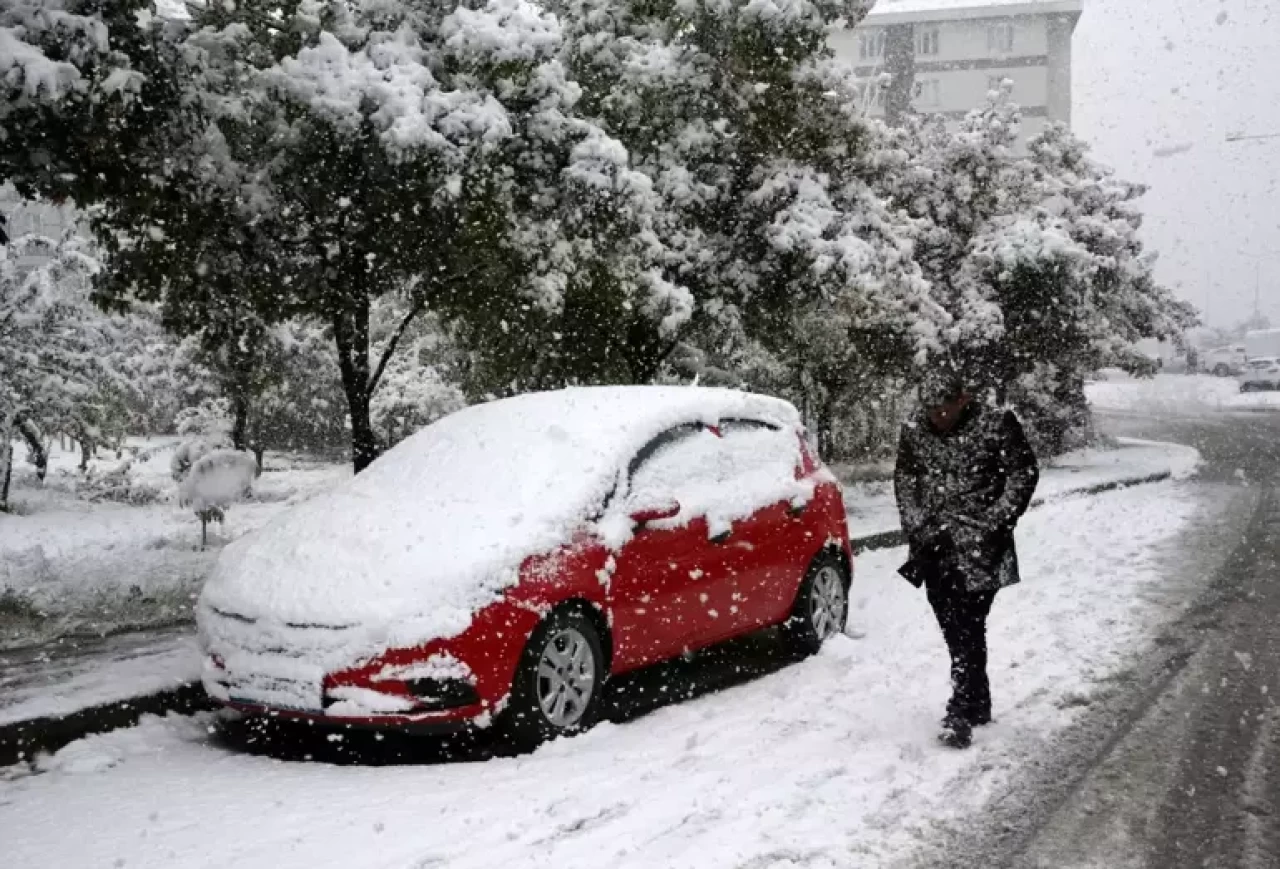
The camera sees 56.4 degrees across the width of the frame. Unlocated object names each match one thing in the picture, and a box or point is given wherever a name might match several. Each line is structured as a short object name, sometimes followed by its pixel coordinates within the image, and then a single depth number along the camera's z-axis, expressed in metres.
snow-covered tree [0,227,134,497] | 15.70
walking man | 5.67
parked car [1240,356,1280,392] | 51.16
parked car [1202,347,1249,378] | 67.00
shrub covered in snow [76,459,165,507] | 18.61
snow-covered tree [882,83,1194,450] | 18.30
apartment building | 75.75
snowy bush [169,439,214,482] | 17.28
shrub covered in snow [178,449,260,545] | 12.05
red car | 5.37
